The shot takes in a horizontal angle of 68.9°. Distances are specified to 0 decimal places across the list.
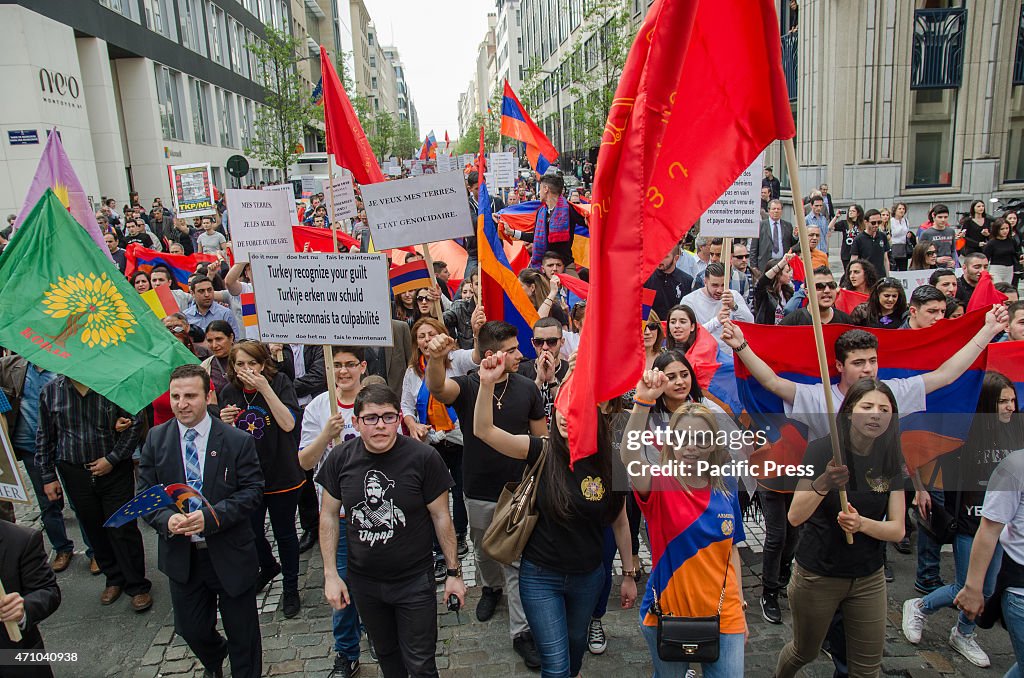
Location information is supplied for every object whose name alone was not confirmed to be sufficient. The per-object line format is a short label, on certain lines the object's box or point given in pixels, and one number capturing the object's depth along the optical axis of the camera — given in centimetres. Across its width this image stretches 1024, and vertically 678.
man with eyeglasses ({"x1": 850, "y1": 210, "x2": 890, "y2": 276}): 1120
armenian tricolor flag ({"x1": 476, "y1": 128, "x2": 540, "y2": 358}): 630
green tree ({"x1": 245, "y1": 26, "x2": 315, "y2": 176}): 3234
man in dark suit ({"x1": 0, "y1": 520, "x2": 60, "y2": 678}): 331
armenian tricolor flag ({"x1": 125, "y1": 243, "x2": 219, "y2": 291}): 1039
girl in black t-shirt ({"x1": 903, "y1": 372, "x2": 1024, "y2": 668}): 424
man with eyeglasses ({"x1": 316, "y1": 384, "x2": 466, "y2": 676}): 380
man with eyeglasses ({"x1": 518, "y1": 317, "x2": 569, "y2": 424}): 473
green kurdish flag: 491
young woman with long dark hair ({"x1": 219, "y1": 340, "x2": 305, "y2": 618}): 510
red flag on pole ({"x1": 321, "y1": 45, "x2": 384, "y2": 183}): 628
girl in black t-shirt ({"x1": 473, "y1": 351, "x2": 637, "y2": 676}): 365
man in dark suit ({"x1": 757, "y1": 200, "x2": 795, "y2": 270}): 1181
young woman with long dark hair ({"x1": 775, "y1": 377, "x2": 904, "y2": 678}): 343
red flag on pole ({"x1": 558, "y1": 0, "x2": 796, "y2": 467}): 291
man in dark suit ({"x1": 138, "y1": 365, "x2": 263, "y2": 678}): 413
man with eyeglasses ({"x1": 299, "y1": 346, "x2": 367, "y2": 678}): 429
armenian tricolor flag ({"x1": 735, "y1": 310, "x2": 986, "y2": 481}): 450
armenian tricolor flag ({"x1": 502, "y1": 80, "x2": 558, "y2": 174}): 1354
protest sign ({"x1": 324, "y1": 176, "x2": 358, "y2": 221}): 995
